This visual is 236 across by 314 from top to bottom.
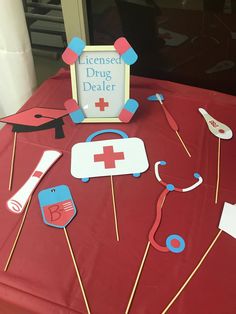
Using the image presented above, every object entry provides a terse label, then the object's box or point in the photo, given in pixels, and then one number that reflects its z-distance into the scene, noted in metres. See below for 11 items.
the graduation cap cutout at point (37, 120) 0.98
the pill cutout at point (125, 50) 0.92
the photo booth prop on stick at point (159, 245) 0.67
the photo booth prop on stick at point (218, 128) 0.95
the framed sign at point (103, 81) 0.93
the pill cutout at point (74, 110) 0.98
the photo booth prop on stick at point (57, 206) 0.75
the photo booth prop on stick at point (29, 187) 0.78
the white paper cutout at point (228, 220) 0.74
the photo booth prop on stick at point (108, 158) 0.86
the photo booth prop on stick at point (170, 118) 0.95
